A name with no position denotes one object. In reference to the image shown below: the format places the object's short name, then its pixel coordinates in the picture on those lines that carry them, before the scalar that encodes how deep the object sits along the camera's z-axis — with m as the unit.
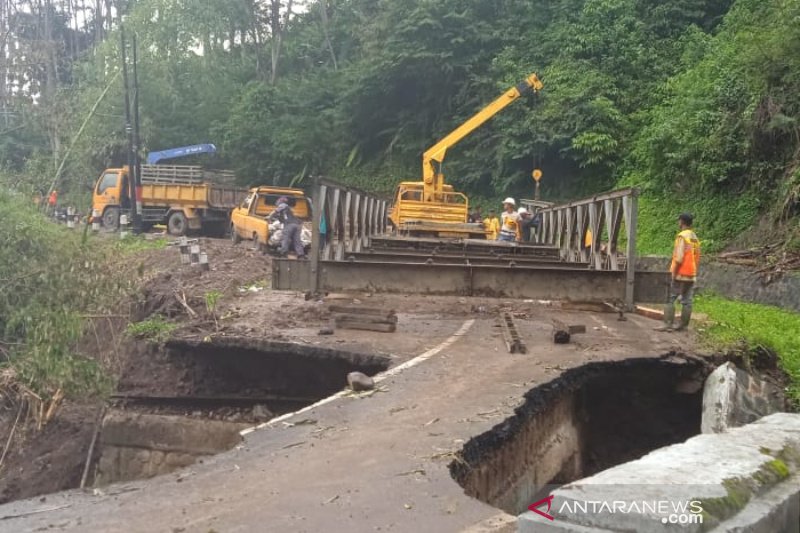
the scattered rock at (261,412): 7.08
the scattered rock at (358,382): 5.29
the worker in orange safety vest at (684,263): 8.21
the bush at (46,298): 7.59
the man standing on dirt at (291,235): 14.81
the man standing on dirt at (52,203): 12.11
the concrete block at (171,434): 6.37
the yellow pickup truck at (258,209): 18.15
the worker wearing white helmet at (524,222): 16.78
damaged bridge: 7.86
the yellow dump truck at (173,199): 23.92
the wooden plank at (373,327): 7.55
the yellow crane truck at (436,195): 17.00
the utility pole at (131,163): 22.44
